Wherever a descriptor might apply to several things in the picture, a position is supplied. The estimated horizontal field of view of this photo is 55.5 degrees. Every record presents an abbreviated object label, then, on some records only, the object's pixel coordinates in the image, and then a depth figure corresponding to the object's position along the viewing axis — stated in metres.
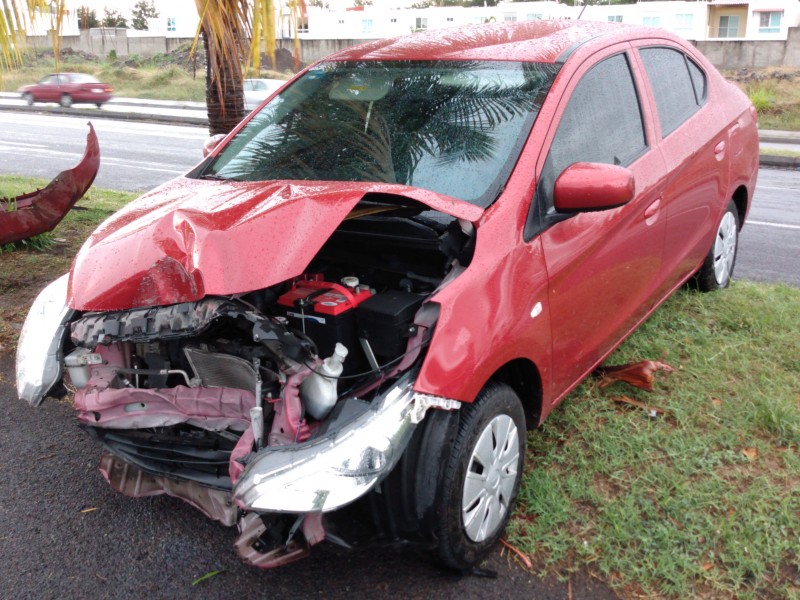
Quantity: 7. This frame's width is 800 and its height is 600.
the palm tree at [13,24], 4.72
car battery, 2.72
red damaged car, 2.48
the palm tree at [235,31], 4.29
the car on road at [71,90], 27.28
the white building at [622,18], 46.75
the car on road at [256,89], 24.33
